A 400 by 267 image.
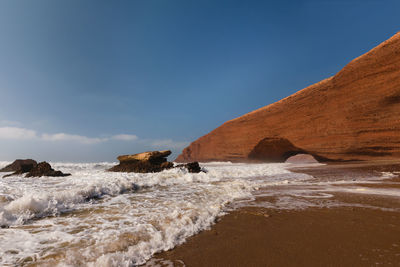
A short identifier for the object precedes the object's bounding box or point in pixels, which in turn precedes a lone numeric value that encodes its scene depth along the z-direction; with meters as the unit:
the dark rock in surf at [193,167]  9.72
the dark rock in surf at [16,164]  14.33
